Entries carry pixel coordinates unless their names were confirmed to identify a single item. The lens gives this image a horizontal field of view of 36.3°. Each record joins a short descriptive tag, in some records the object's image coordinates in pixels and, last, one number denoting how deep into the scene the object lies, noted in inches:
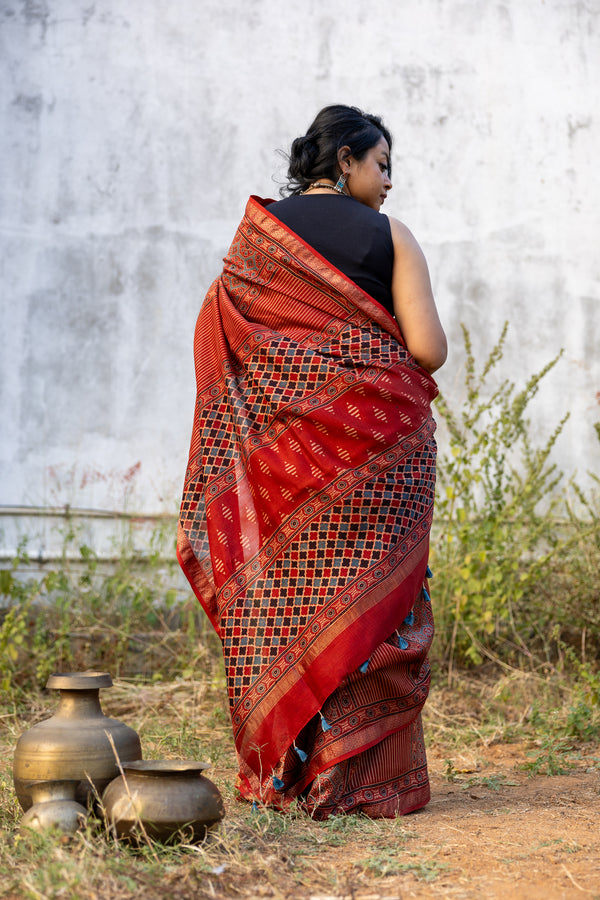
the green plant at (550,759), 137.3
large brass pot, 91.9
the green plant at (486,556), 182.1
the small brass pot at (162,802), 83.7
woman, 105.6
